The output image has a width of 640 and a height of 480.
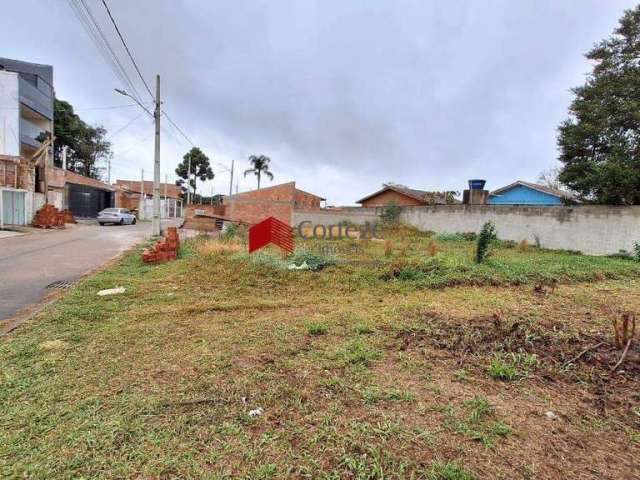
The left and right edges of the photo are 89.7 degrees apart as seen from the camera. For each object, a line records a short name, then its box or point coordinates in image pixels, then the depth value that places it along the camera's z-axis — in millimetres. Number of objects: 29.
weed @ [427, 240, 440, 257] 8624
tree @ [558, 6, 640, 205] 11773
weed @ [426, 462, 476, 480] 1711
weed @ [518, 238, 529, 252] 12107
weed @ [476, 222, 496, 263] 7664
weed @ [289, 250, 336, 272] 7261
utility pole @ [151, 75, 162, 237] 14031
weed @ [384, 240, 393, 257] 8805
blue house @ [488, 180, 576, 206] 21344
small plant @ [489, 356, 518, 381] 2771
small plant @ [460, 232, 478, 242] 14969
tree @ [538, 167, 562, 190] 28997
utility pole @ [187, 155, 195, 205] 42459
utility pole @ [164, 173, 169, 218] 37391
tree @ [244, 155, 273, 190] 43469
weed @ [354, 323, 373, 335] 3769
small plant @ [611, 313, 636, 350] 3072
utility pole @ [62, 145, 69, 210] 22431
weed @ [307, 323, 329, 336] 3699
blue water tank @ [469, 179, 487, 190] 18219
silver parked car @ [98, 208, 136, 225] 22172
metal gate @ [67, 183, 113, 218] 24969
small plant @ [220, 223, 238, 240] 12223
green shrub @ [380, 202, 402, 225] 20173
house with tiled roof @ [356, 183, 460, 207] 25906
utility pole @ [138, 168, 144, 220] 33188
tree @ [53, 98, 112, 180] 32875
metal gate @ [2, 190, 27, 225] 15188
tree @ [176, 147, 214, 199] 47097
